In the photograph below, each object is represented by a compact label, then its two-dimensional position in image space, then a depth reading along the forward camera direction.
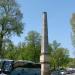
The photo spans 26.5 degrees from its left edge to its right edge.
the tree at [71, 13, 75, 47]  24.05
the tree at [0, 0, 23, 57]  22.38
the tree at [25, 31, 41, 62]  34.44
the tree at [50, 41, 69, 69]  48.40
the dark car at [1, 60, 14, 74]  16.69
